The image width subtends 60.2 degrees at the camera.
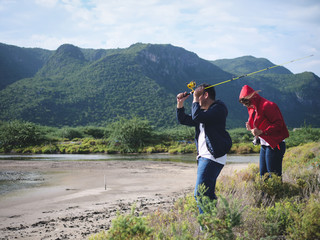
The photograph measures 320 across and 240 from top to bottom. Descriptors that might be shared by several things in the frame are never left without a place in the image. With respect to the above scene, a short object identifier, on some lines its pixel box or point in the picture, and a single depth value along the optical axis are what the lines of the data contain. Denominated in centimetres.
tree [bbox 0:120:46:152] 3734
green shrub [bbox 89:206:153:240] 284
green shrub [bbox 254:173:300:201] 482
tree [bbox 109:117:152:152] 3584
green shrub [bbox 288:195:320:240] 312
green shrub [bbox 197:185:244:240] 296
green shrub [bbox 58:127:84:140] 4475
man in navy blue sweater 342
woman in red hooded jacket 451
